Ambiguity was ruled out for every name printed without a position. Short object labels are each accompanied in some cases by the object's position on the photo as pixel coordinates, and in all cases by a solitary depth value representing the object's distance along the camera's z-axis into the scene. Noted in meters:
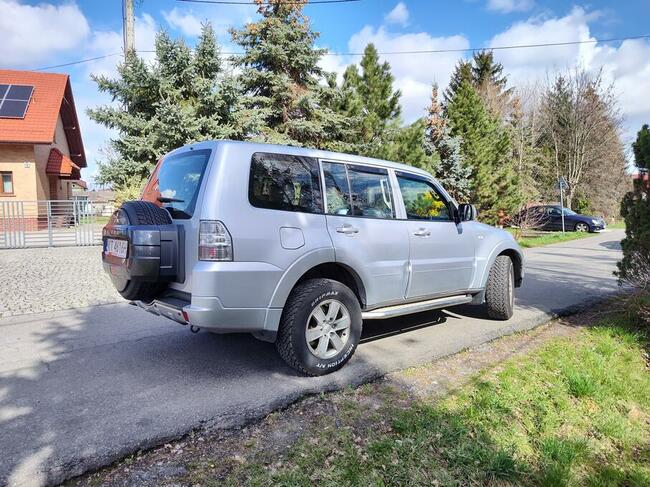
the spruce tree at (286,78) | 14.98
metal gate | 12.55
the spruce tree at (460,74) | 29.84
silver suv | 3.22
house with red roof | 17.98
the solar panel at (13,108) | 18.09
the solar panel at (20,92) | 18.98
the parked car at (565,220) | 24.20
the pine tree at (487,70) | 36.03
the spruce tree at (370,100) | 15.64
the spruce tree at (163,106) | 12.23
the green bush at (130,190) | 12.12
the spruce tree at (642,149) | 4.87
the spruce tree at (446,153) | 18.30
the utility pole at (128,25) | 12.82
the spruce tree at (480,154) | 18.67
